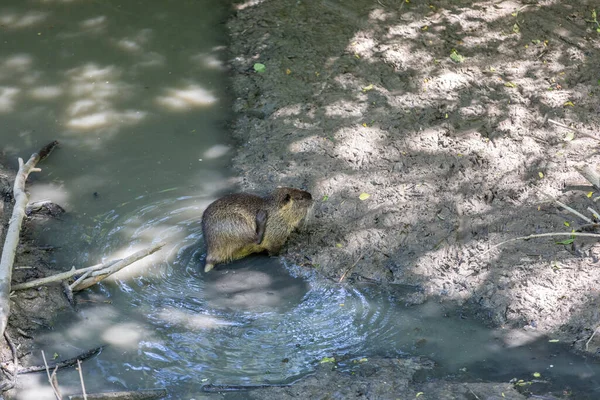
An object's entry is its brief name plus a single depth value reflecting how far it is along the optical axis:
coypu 10.77
